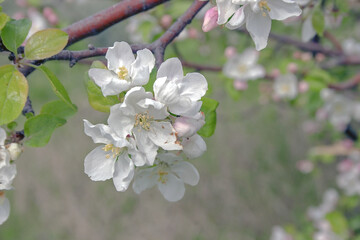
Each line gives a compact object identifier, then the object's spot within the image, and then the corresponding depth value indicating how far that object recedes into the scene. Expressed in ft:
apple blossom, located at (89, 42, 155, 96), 1.07
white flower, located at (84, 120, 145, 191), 1.08
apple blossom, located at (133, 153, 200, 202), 1.22
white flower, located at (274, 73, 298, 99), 2.93
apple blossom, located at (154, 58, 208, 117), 1.06
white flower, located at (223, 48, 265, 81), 2.78
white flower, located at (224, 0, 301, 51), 1.13
